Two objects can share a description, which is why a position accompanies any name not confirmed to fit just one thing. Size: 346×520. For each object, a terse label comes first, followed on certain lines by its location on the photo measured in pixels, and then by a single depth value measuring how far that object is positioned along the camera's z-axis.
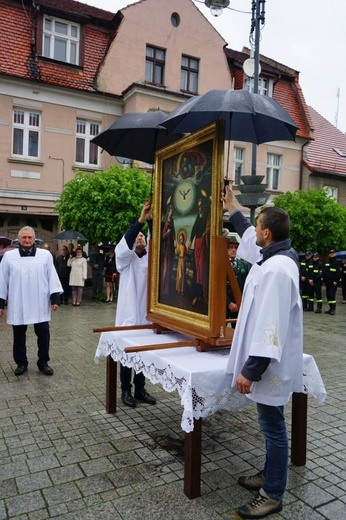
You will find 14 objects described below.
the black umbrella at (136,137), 4.66
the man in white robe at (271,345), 2.86
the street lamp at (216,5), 9.80
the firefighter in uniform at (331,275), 14.66
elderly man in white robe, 6.35
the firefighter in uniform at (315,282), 14.56
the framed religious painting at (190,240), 3.71
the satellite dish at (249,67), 11.21
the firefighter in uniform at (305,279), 14.80
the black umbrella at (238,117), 3.30
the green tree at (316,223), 16.53
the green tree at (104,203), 13.65
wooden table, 3.23
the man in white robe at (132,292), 5.05
